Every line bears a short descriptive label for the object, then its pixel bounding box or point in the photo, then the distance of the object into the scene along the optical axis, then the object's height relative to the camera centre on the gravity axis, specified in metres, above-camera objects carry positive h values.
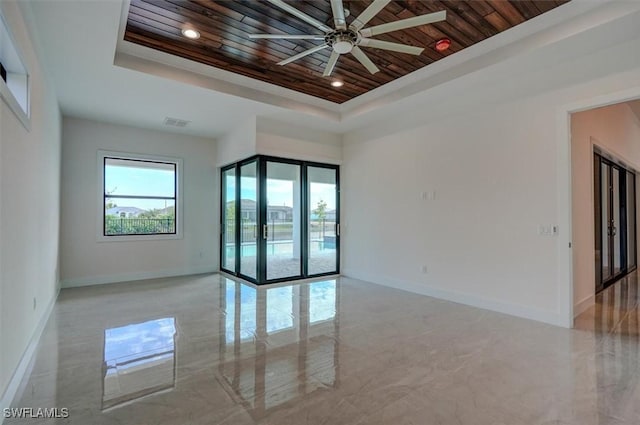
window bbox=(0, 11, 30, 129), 2.24 +1.17
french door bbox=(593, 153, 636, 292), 5.28 -0.09
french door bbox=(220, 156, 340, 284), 6.02 -0.06
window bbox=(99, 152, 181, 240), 6.16 +0.40
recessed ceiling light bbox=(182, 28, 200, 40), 3.41 +1.94
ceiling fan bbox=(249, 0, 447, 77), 2.57 +1.60
